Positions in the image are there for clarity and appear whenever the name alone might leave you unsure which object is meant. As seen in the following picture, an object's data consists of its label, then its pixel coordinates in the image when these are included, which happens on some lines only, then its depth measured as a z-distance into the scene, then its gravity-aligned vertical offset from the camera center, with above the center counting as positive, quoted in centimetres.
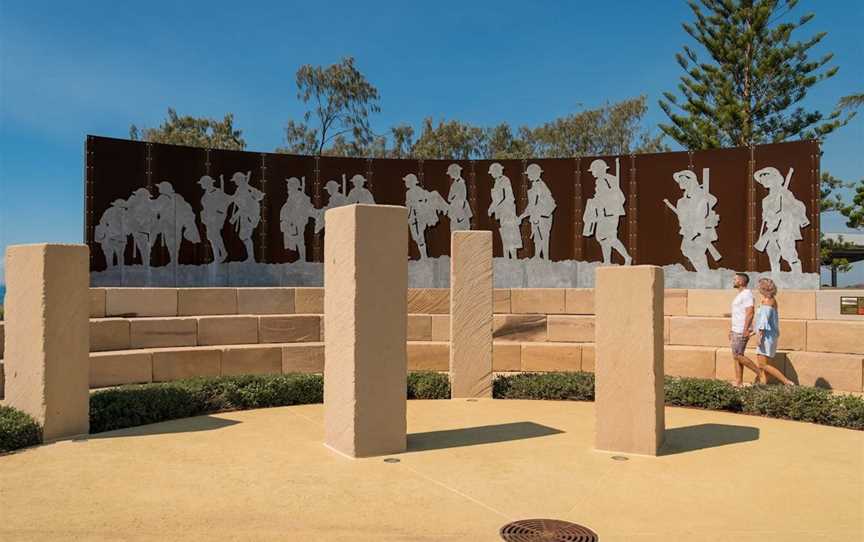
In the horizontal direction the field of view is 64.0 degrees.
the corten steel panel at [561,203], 1591 +148
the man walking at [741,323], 993 -80
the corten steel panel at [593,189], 1548 +178
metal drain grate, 452 -177
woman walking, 983 -85
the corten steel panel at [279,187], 1571 +184
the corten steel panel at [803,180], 1366 +174
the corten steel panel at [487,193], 1628 +176
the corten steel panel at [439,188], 1644 +189
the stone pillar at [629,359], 666 -90
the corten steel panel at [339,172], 1605 +223
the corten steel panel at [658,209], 1511 +129
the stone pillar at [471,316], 1034 -73
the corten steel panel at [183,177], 1449 +191
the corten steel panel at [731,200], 1455 +142
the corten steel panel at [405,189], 1639 +191
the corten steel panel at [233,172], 1523 +207
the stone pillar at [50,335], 716 -72
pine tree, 2859 +793
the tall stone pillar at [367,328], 654 -59
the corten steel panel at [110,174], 1369 +188
